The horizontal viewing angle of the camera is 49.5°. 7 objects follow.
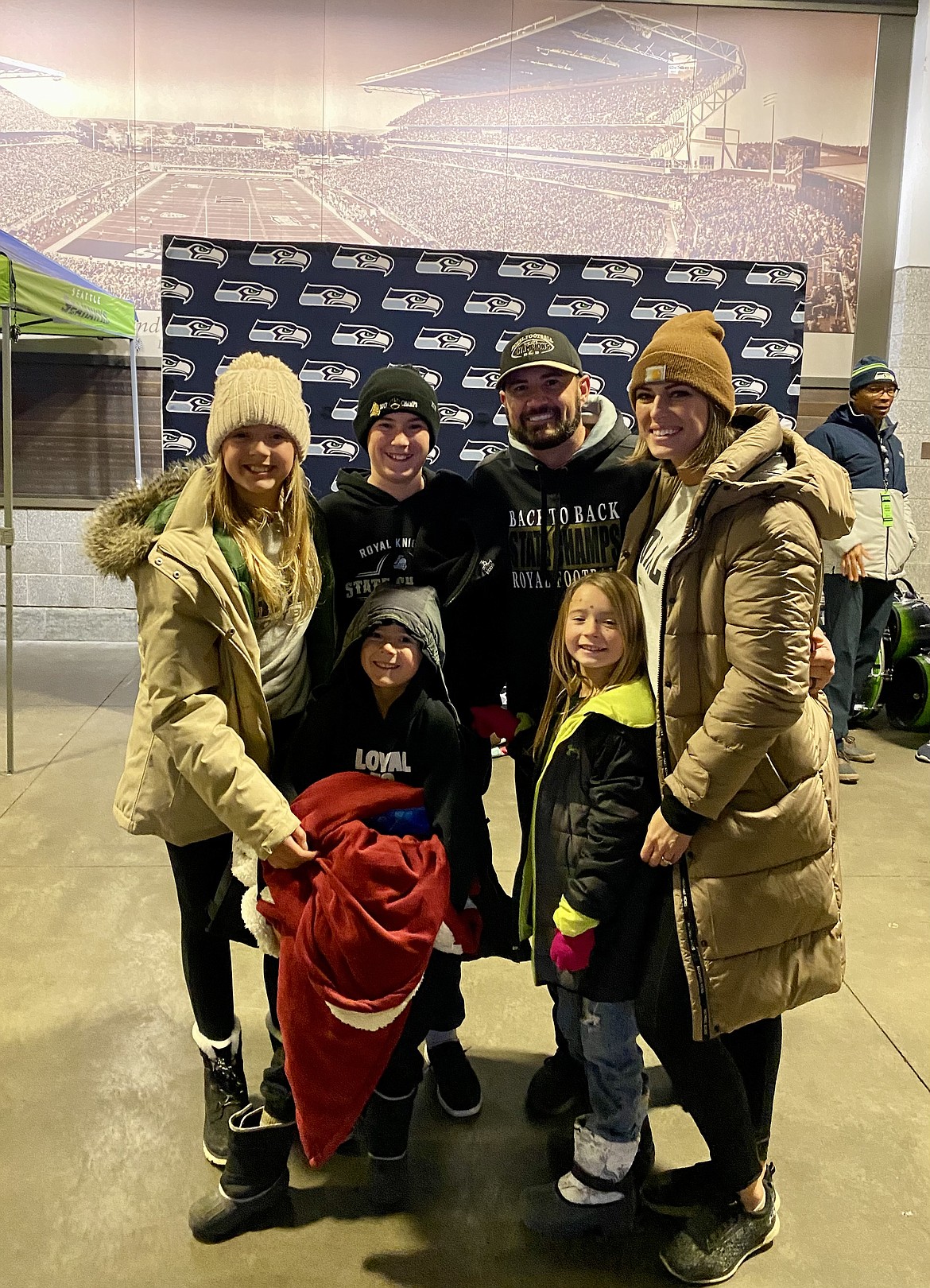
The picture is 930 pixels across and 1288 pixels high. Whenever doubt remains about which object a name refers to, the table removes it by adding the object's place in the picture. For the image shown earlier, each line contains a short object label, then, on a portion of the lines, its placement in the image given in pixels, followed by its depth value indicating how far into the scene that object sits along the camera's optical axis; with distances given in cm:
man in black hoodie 206
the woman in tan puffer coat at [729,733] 161
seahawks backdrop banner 571
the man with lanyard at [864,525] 513
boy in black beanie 200
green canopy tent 447
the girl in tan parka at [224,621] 180
